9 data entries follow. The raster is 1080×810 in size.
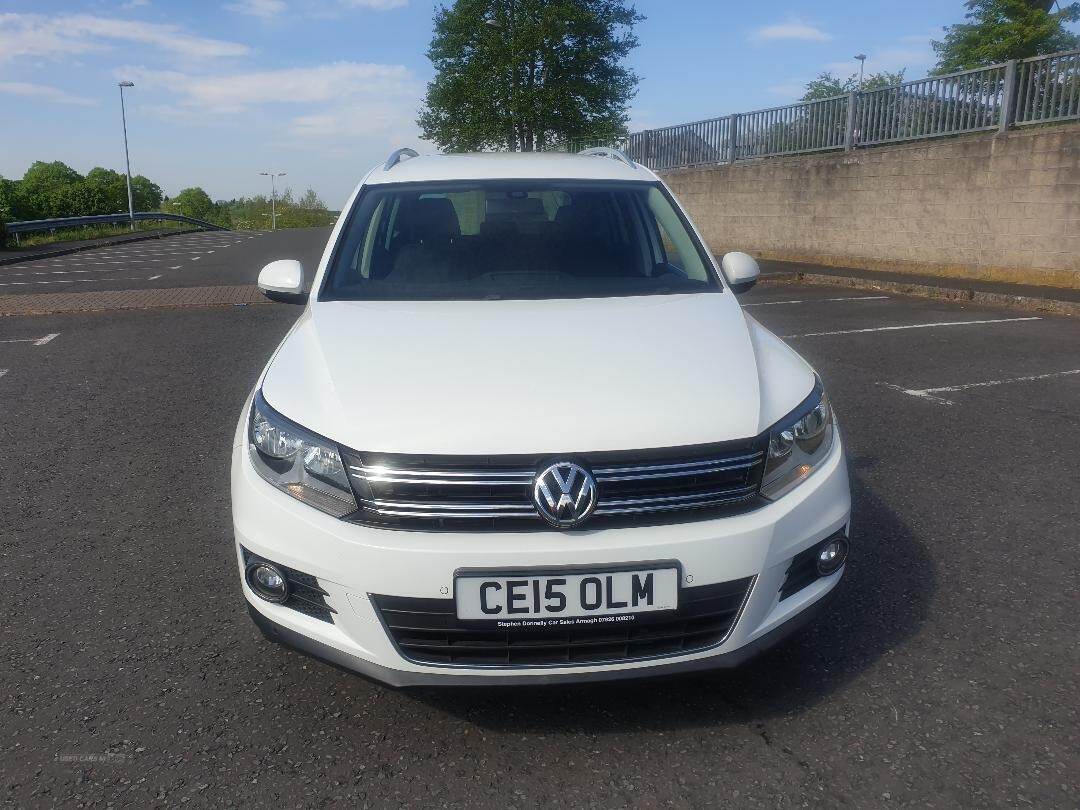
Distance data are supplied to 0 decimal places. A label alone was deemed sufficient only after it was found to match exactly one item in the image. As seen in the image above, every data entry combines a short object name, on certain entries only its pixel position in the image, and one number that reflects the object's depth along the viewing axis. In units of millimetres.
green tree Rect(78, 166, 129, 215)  93375
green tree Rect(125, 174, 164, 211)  125269
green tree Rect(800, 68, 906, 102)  64438
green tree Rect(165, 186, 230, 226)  144750
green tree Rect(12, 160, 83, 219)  75375
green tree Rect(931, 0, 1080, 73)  40969
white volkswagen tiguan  2182
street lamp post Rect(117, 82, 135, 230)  44250
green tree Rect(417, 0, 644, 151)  43594
